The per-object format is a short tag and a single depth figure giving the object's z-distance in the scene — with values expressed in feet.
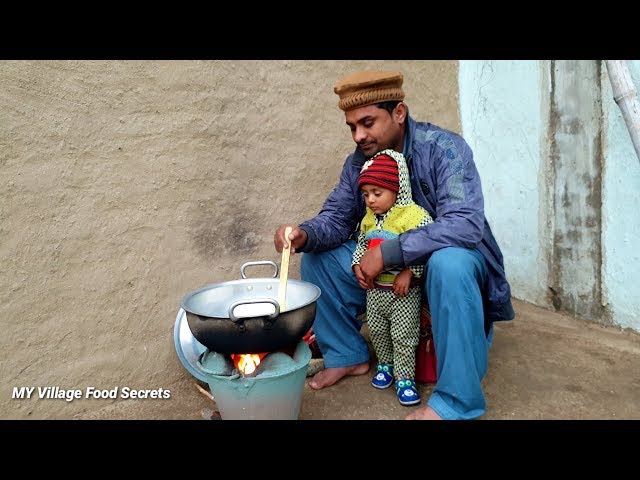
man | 7.73
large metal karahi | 6.73
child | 8.35
